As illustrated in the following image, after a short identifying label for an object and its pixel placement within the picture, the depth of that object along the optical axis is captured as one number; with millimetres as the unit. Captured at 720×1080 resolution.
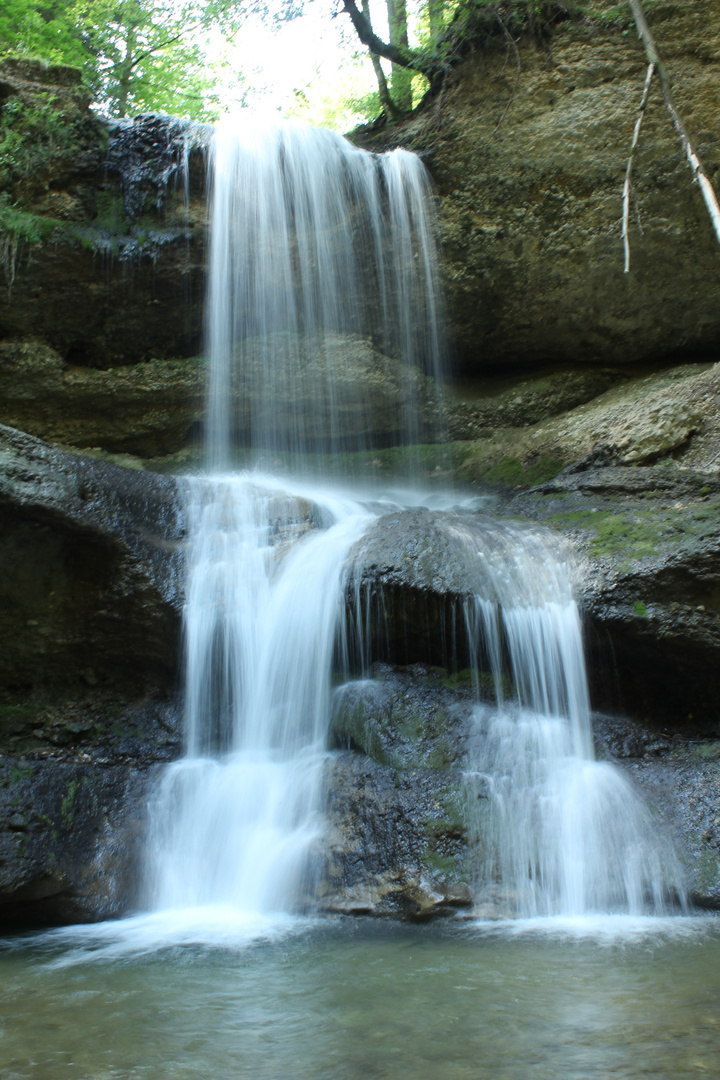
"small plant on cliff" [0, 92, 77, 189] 7566
